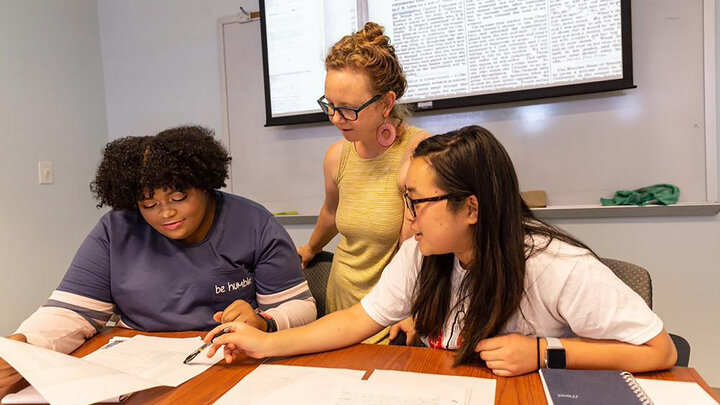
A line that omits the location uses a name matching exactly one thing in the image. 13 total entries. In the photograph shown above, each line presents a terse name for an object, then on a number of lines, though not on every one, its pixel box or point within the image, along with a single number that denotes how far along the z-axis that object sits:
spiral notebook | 0.65
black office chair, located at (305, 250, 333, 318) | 1.53
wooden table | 0.74
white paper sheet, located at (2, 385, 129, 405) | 0.75
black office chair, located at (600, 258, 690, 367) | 1.10
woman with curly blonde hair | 1.26
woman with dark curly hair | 1.11
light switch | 2.46
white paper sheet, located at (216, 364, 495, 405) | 0.71
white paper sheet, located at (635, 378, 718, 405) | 0.67
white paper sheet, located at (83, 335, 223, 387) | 0.85
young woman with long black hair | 0.78
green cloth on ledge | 1.88
